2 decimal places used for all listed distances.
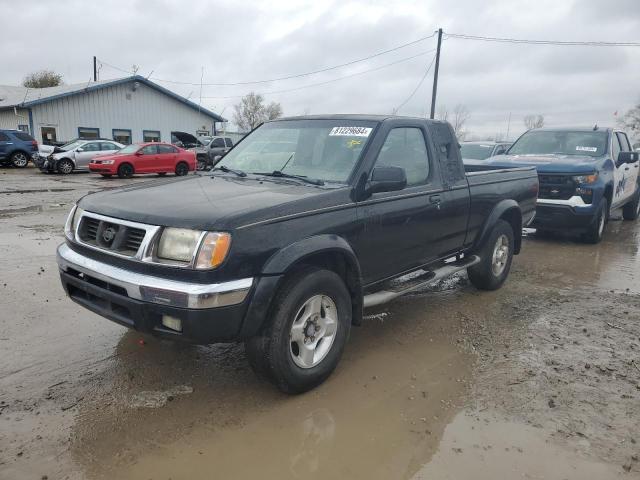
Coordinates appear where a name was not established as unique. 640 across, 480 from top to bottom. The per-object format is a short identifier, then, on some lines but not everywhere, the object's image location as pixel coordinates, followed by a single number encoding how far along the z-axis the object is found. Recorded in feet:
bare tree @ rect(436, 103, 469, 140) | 165.93
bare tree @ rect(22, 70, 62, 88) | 174.19
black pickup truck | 9.18
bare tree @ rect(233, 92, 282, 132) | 220.23
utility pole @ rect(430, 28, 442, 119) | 90.84
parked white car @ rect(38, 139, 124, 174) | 67.21
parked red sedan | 62.44
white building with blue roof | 93.04
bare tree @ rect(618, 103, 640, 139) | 215.80
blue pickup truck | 26.04
